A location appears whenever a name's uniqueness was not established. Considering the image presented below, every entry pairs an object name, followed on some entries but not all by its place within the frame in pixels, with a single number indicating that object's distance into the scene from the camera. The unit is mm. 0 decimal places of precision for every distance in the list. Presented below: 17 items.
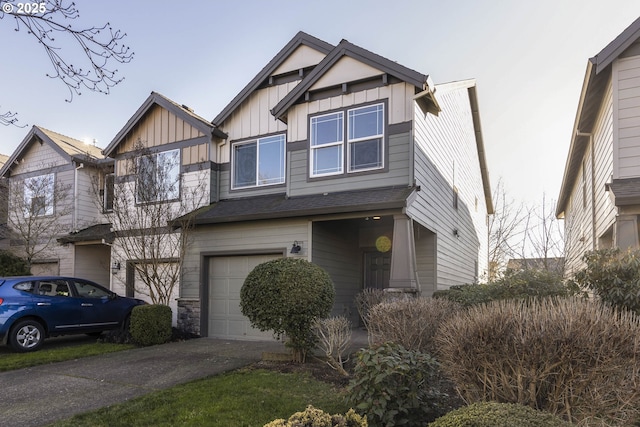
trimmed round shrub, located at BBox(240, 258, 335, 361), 7242
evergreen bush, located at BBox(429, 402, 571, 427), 2639
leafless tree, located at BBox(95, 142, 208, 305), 10938
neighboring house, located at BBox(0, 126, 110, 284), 14219
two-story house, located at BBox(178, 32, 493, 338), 9242
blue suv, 8820
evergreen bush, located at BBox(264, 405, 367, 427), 3344
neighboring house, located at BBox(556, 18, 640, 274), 7312
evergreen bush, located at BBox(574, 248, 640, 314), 5434
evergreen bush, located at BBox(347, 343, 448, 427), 3992
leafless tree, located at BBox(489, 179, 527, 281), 22158
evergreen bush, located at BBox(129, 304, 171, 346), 9602
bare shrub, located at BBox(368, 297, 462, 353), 5747
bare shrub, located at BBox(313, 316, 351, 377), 6422
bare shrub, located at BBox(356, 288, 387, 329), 8047
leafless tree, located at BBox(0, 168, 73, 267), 14211
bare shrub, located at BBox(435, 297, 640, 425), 3188
